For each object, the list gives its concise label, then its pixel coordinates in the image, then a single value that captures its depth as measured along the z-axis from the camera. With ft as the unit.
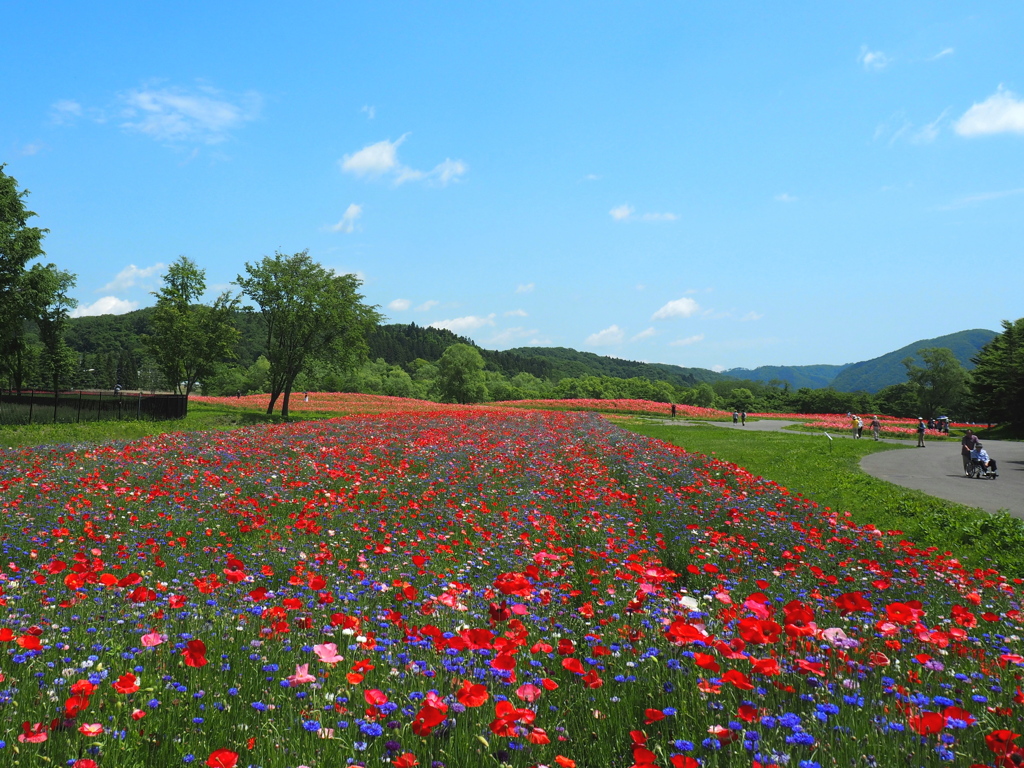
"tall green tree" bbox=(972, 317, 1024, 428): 150.20
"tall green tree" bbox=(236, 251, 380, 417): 131.75
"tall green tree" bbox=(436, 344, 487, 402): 321.73
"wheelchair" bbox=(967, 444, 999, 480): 61.11
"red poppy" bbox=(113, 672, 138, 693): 8.09
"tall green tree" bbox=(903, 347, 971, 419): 314.76
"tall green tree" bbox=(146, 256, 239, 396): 152.35
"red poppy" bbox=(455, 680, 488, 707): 7.47
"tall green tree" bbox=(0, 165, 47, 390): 108.37
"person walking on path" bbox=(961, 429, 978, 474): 64.13
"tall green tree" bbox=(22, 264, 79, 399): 113.60
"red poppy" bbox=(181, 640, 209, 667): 8.48
